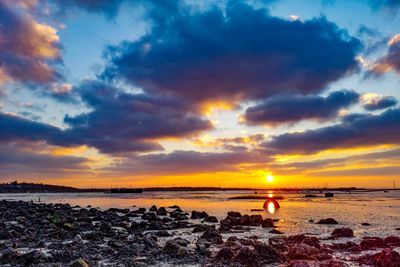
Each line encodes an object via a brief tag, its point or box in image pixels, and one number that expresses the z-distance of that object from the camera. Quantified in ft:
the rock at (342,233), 73.02
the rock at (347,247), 55.36
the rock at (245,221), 98.89
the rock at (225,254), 47.83
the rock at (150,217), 112.60
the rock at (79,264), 41.30
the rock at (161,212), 141.53
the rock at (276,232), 80.31
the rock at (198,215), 123.13
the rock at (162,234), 76.25
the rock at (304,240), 58.02
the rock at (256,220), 99.65
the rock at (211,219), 109.31
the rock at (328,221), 100.73
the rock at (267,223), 93.61
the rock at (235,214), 119.83
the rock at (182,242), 58.18
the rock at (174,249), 50.96
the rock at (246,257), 46.12
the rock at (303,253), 47.92
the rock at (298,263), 43.03
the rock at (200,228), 82.25
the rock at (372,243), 57.75
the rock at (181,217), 115.89
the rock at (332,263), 43.88
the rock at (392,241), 60.64
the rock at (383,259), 43.46
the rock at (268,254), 47.44
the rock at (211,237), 62.85
